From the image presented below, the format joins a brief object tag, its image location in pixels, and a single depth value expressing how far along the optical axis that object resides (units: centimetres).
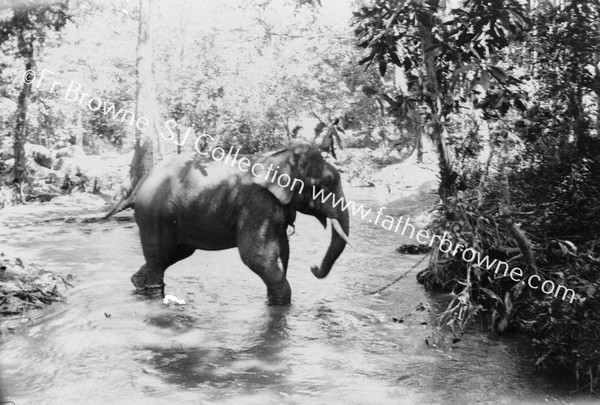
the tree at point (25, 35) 1582
